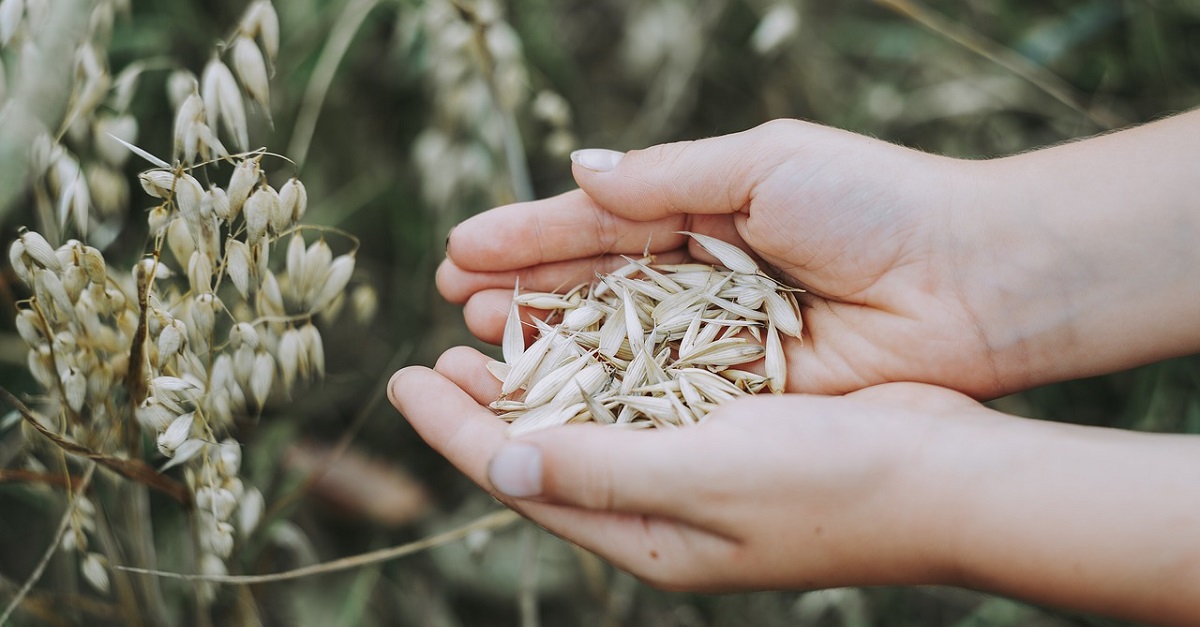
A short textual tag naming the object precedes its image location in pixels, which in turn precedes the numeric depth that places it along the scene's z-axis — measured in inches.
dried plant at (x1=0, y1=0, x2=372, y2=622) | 16.3
